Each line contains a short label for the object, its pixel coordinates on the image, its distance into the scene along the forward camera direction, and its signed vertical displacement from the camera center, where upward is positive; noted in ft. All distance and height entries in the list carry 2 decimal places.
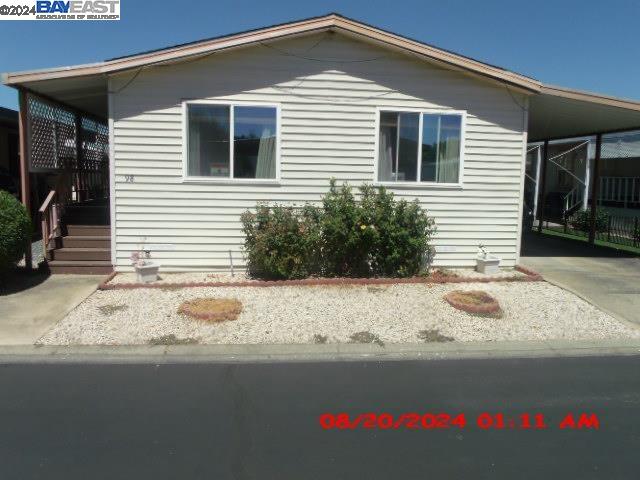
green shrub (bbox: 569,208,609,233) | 56.08 -2.66
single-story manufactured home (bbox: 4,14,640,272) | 30.94 +3.11
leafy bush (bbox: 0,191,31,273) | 27.61 -2.59
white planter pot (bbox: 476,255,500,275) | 32.45 -4.21
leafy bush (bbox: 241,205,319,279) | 29.55 -2.85
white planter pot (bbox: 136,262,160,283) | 29.19 -4.71
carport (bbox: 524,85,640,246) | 33.96 +5.41
